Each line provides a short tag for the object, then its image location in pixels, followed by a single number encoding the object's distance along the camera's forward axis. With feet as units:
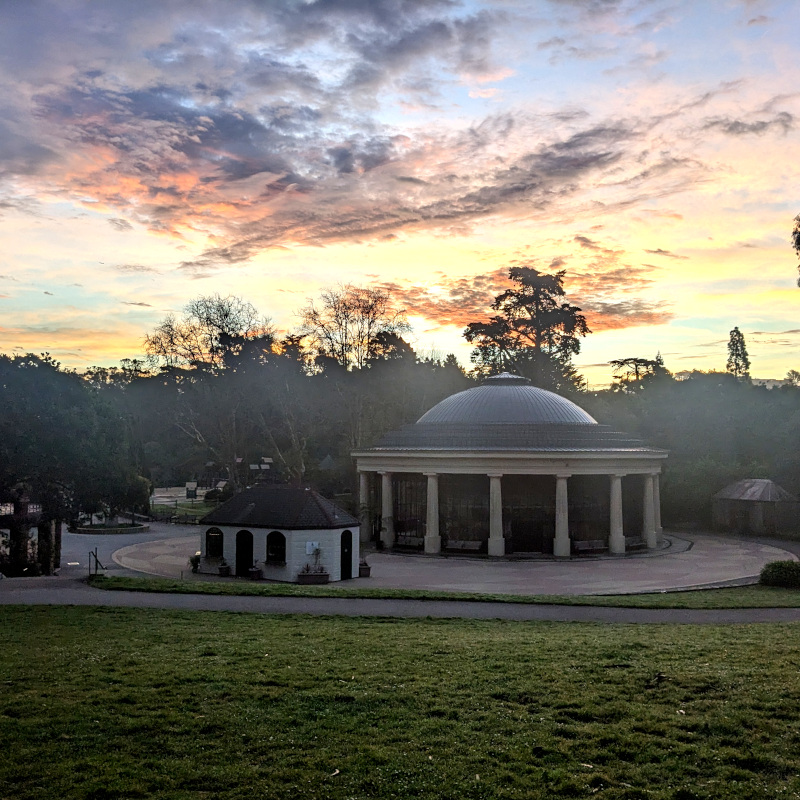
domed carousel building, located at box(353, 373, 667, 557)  160.56
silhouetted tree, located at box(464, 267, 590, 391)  318.45
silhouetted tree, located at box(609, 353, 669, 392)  373.89
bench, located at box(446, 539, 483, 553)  163.51
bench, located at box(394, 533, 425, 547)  169.26
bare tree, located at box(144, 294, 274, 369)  233.35
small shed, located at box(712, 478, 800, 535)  198.59
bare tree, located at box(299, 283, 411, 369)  224.94
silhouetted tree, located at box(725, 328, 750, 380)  490.90
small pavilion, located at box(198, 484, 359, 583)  121.39
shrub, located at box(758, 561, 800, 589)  110.73
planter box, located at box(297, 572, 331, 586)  118.32
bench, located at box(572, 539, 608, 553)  162.71
